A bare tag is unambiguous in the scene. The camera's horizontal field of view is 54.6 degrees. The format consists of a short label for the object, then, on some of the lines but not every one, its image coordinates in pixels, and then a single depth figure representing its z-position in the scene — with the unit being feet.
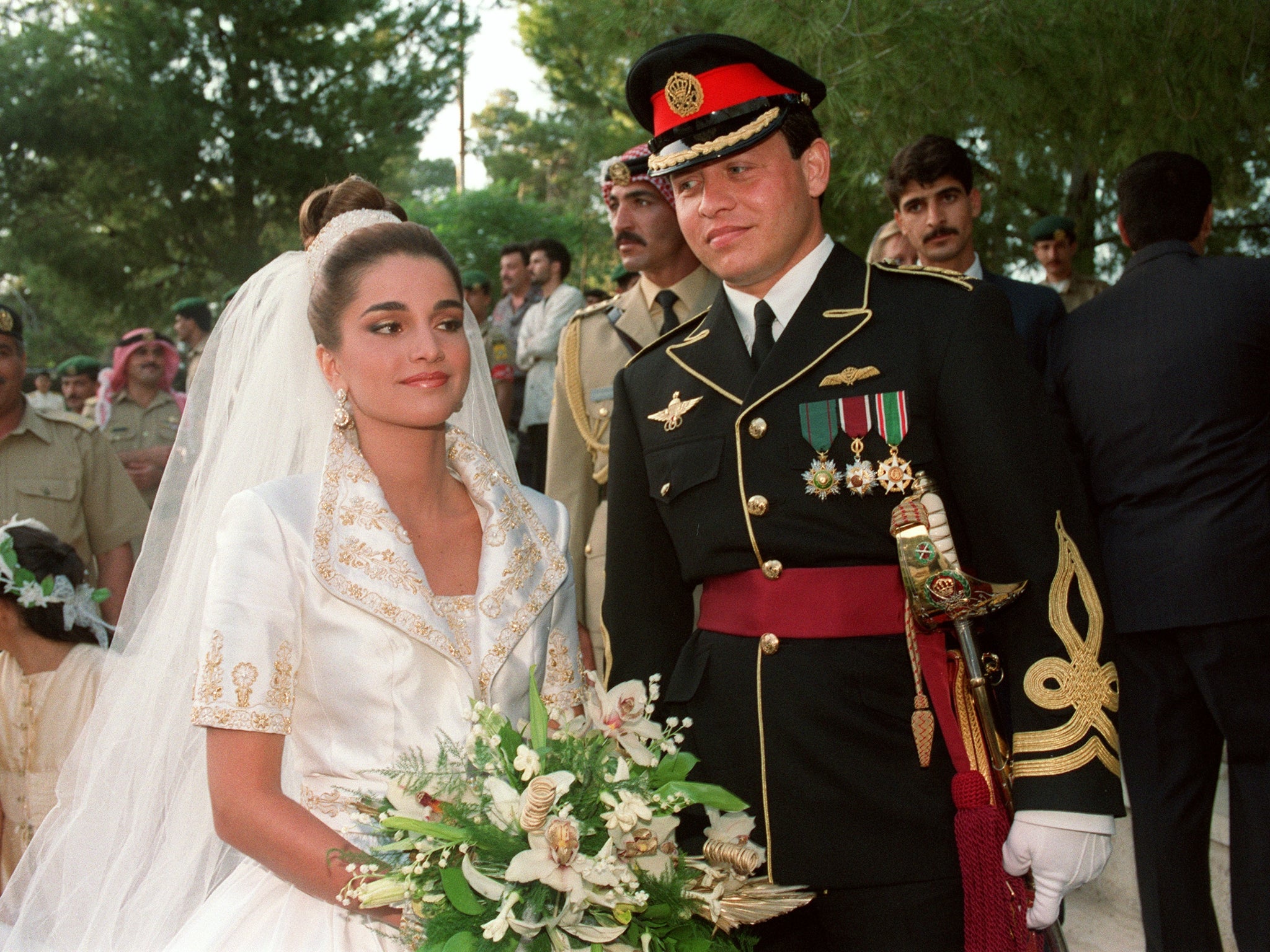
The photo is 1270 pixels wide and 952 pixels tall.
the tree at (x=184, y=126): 65.05
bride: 6.77
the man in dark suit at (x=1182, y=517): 11.86
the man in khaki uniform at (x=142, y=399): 22.85
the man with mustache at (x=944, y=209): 13.47
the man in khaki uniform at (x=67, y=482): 15.71
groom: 6.90
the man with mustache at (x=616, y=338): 12.87
